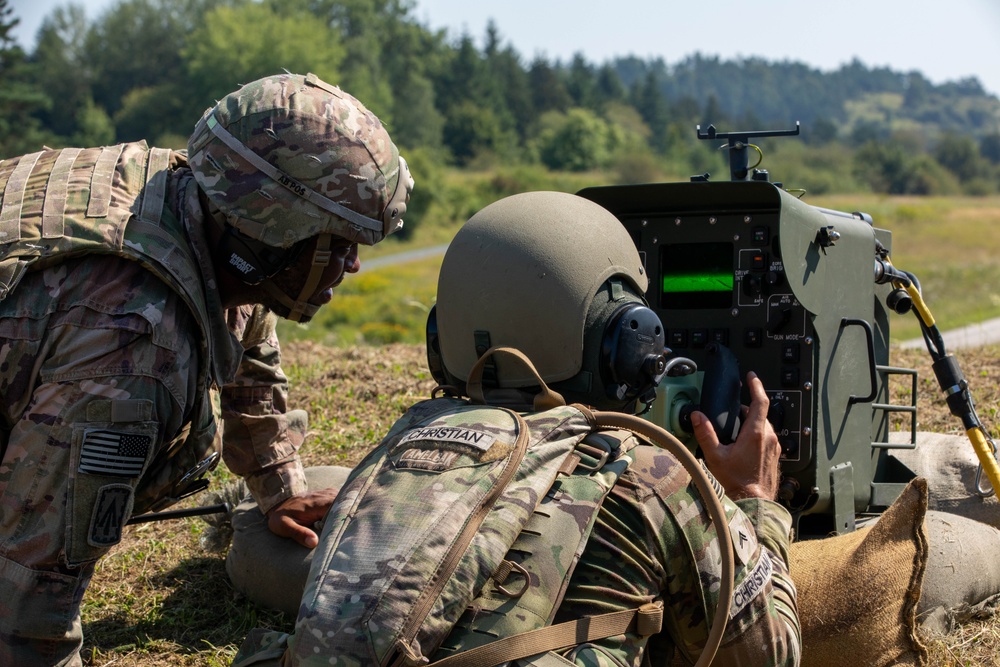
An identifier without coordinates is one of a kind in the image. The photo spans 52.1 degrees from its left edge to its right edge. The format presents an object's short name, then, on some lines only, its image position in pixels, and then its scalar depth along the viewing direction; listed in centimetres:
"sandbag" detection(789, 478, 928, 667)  355
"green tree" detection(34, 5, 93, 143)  8431
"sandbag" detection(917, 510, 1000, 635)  393
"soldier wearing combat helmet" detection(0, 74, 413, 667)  289
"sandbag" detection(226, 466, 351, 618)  438
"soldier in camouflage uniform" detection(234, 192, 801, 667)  222
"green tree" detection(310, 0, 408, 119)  8700
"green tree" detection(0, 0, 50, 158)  4781
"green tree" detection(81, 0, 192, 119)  9450
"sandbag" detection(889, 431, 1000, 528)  479
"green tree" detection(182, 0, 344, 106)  8350
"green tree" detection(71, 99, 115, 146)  7419
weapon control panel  403
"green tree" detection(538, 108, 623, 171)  8756
